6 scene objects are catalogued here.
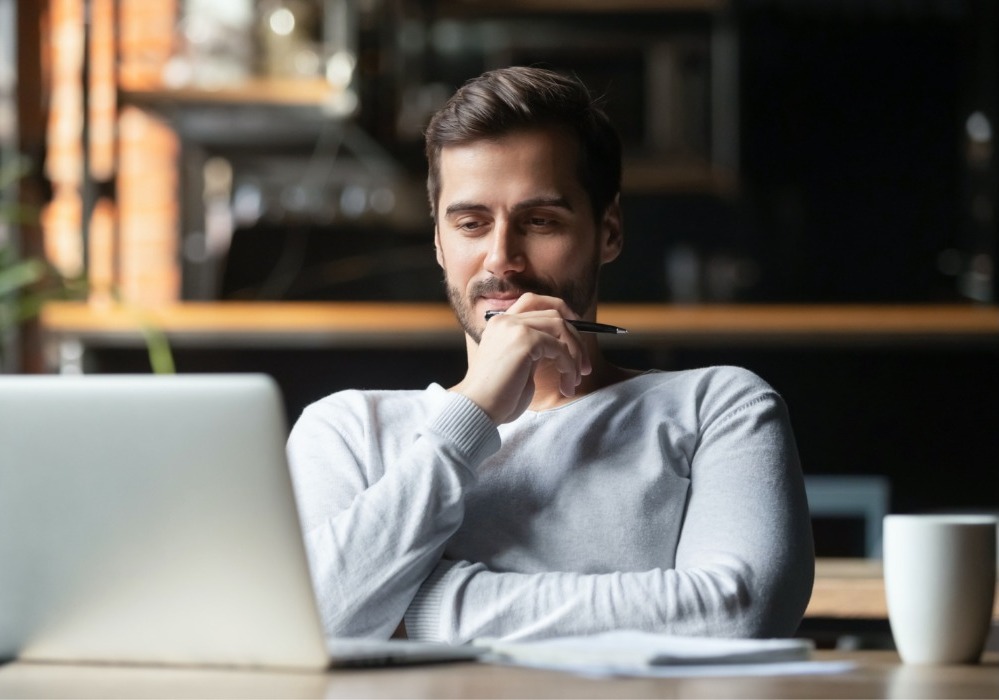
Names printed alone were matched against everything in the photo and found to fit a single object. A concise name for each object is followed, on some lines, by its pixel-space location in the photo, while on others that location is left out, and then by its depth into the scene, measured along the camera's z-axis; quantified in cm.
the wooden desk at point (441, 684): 211
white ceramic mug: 232
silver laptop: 211
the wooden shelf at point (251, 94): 488
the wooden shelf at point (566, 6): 576
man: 248
